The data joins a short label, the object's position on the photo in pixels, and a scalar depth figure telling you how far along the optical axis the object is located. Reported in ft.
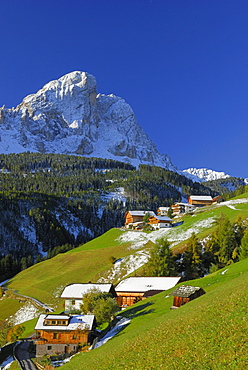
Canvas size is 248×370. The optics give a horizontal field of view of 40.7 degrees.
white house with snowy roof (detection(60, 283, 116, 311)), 233.04
